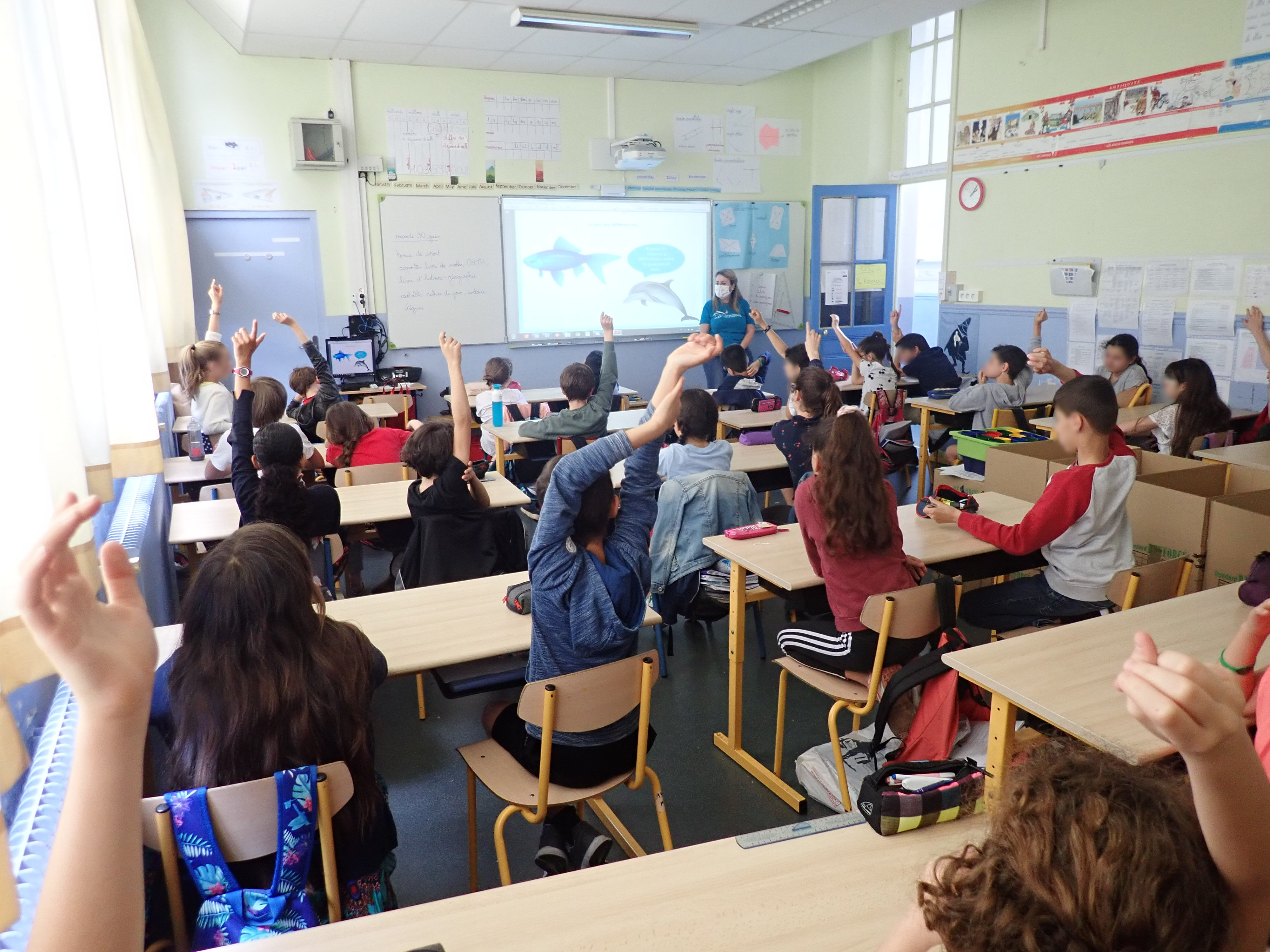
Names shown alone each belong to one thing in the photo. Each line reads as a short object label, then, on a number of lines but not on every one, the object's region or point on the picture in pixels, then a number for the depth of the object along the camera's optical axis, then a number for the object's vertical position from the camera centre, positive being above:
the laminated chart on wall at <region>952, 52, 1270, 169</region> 5.59 +1.09
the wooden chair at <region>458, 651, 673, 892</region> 1.96 -0.99
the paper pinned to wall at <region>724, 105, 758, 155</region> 9.10 +1.49
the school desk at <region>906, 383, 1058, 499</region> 5.97 -0.92
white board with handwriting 7.92 +0.11
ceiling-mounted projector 8.32 +1.16
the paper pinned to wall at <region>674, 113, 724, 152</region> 8.91 +1.43
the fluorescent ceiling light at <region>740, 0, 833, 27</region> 6.43 +1.93
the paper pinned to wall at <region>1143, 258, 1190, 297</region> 6.09 -0.04
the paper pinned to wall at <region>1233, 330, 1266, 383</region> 5.75 -0.58
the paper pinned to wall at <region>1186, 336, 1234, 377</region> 5.90 -0.54
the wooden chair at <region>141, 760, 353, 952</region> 1.41 -0.86
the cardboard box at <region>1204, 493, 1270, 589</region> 3.38 -1.01
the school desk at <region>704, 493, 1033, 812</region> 2.86 -0.95
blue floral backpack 1.41 -0.96
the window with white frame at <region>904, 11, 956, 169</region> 7.88 +1.63
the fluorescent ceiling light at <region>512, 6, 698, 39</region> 6.41 +1.86
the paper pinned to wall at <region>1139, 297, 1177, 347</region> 6.22 -0.34
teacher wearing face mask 8.74 -0.36
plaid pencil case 1.48 -0.87
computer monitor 7.61 -0.64
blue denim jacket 3.62 -0.97
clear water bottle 4.93 -0.90
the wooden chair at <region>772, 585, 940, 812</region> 2.52 -0.99
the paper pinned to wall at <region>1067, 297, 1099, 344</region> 6.73 -0.34
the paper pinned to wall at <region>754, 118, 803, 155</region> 9.25 +1.43
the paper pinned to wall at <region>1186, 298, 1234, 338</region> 5.86 -0.31
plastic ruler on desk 1.46 -0.91
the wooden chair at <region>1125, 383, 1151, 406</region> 5.58 -0.78
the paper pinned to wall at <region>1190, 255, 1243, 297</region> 5.79 -0.04
